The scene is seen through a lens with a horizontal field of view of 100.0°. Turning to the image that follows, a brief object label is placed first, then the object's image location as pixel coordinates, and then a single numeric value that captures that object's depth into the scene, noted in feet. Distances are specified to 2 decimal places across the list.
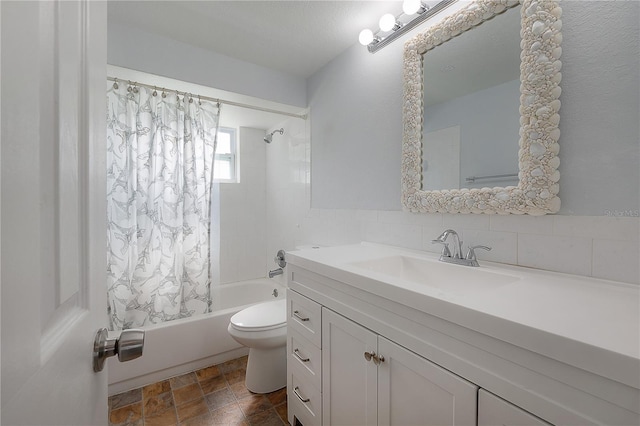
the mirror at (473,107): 3.47
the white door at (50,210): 0.69
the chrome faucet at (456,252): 3.67
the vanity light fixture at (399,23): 4.17
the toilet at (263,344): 5.35
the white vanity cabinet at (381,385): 2.33
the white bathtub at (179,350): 5.58
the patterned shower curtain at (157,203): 5.83
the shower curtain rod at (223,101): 5.86
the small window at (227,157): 9.85
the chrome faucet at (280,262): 7.51
